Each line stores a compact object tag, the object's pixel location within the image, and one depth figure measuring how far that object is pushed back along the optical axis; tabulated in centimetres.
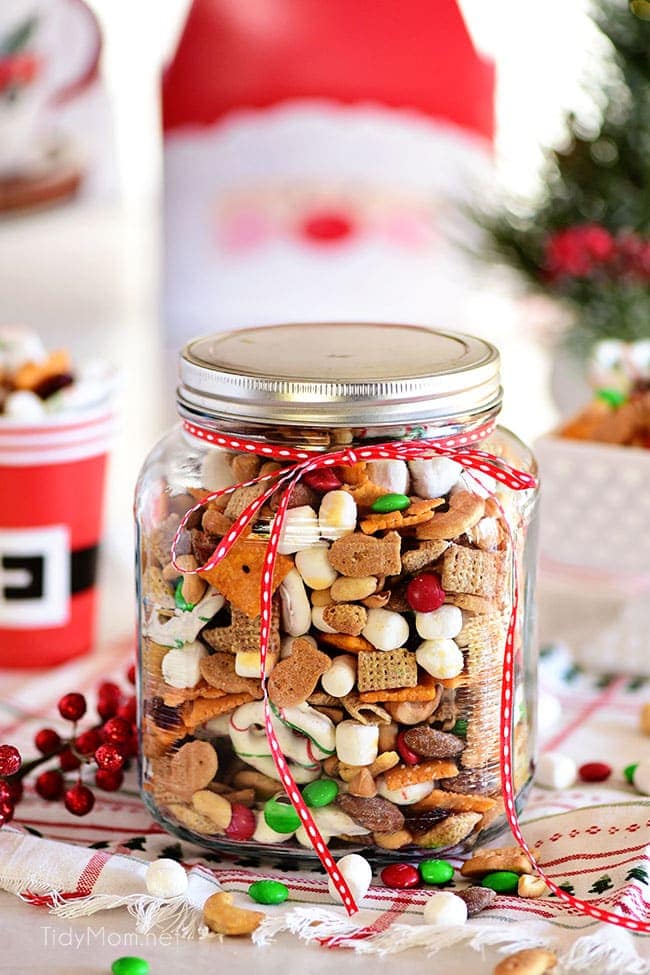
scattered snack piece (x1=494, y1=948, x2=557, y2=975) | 70
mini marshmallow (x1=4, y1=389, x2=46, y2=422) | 94
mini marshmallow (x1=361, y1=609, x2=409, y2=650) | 73
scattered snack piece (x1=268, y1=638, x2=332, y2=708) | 74
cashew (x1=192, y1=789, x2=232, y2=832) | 76
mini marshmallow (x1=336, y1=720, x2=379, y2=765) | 74
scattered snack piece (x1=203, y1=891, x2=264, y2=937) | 73
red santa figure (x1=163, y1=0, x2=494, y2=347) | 153
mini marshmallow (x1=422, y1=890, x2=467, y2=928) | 73
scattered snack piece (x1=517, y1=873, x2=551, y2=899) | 75
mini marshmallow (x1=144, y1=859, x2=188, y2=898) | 74
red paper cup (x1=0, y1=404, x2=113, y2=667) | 95
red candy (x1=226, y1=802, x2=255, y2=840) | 76
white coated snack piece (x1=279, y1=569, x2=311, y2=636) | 74
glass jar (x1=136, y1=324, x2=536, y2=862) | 74
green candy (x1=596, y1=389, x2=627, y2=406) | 96
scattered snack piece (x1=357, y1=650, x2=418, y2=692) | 74
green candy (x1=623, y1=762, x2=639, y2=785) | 85
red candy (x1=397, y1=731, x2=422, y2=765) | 75
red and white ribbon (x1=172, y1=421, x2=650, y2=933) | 74
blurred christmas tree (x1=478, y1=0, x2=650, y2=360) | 115
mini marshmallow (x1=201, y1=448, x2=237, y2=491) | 77
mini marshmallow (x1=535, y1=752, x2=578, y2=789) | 85
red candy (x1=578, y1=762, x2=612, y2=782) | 85
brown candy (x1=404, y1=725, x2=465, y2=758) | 75
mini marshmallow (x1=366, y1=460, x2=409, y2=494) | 75
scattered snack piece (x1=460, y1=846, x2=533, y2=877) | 76
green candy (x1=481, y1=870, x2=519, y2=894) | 75
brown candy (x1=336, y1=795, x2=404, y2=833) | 75
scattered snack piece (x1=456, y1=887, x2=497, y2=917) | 74
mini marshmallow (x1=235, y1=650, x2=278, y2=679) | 74
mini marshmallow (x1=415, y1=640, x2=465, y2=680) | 74
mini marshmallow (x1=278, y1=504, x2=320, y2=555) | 74
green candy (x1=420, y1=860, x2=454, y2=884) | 75
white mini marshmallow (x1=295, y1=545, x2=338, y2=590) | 74
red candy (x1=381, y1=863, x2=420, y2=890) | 75
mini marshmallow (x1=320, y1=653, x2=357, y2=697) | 74
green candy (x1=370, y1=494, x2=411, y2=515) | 74
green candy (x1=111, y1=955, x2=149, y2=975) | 70
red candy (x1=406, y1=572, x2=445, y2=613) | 74
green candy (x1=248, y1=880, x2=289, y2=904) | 74
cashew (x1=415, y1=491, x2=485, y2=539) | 74
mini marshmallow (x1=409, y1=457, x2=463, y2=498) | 75
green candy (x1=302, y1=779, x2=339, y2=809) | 75
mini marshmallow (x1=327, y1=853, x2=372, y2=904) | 74
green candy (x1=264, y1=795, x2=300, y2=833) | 75
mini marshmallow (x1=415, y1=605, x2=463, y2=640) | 74
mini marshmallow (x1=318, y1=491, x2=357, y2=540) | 74
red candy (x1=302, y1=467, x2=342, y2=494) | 75
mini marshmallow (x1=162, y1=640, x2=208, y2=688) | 76
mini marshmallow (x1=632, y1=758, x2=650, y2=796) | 83
